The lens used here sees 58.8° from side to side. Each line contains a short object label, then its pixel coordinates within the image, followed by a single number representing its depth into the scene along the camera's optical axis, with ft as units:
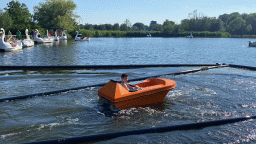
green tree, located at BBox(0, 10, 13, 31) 165.52
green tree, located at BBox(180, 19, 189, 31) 515.50
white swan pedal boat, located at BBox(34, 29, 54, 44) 158.77
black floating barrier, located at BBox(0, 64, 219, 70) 51.05
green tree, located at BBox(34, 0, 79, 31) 242.37
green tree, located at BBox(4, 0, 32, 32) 176.45
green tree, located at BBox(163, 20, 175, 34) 485.97
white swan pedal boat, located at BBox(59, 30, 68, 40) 231.03
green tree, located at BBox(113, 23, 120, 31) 546.26
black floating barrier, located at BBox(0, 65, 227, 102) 27.61
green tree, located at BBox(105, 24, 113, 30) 559.38
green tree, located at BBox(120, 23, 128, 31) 550.36
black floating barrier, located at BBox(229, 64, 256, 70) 54.83
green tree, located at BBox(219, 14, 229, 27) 644.69
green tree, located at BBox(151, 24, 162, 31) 635.66
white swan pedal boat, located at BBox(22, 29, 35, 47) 124.47
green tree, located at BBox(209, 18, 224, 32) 478.59
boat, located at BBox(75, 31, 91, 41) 217.56
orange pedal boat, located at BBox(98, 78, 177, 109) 24.14
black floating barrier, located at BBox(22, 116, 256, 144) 17.05
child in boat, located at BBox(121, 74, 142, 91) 25.98
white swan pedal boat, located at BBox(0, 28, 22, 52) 91.98
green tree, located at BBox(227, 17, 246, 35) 490.08
